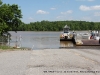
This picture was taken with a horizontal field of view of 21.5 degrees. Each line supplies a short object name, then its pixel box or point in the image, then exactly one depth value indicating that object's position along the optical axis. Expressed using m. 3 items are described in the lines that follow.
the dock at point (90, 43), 42.78
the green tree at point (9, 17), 52.97
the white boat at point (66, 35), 62.53
